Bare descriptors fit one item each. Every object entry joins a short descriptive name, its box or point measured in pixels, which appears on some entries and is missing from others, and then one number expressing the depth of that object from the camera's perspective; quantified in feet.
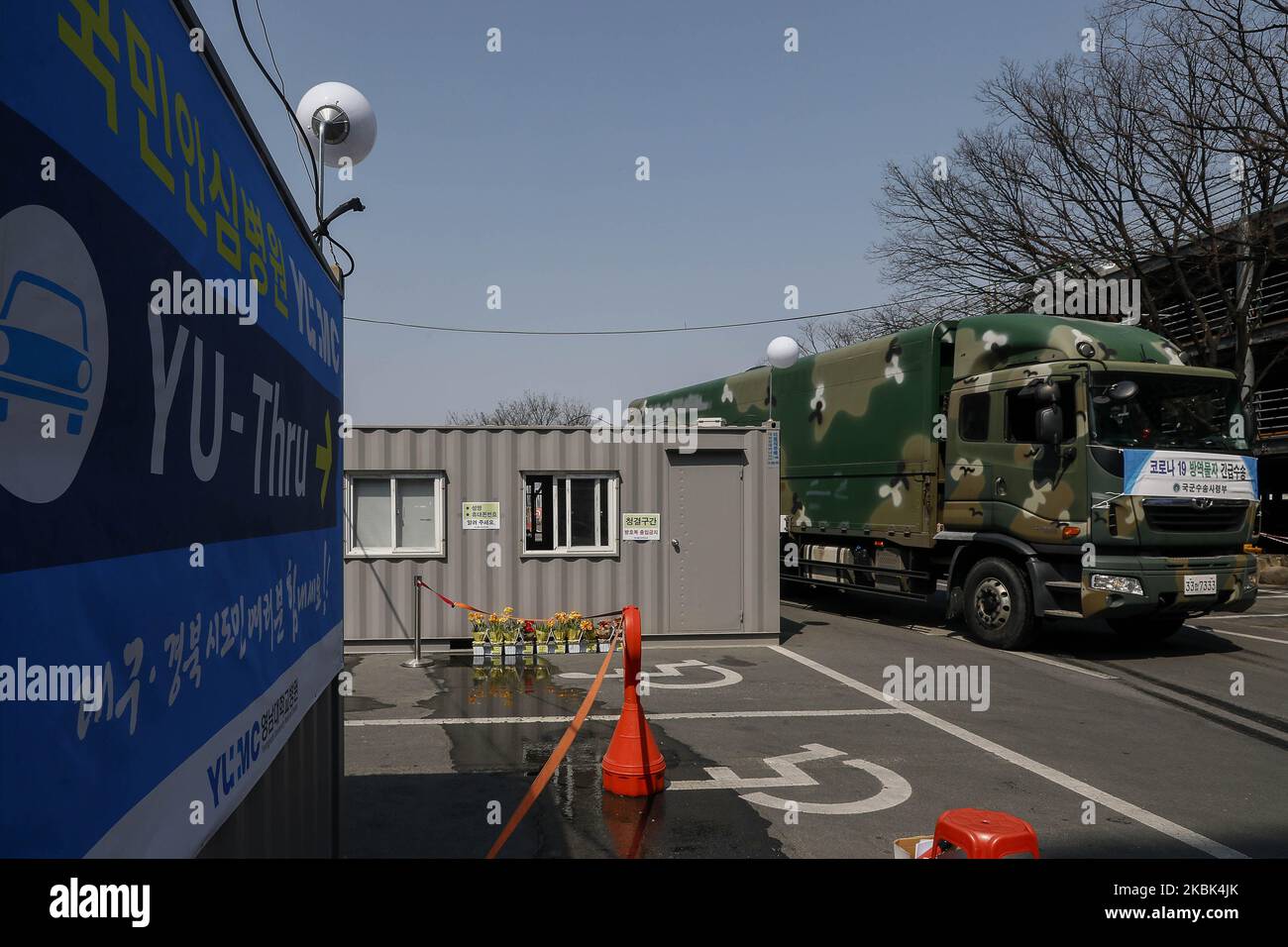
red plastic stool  9.30
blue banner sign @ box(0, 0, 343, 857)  4.36
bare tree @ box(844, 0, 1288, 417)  57.72
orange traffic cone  20.25
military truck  36.24
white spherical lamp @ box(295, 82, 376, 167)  16.58
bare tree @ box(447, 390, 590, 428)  213.66
